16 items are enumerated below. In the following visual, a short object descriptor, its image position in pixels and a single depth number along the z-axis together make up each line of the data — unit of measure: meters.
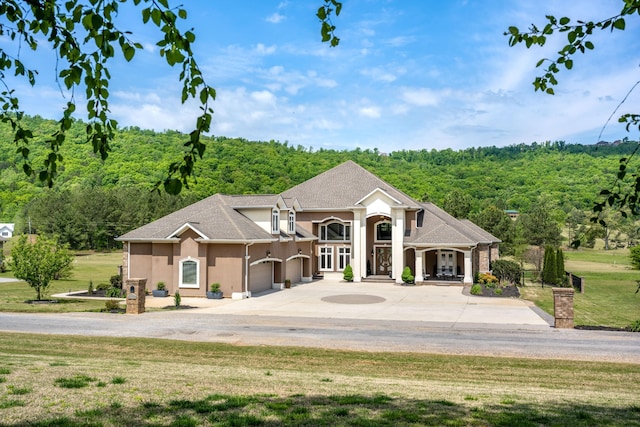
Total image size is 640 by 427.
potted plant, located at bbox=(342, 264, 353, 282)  39.25
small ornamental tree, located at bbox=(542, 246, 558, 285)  39.25
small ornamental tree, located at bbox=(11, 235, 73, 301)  26.23
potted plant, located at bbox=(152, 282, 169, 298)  29.52
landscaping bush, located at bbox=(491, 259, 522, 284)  38.09
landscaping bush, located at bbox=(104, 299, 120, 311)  23.66
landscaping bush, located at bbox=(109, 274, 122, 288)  31.86
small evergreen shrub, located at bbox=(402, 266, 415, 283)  37.53
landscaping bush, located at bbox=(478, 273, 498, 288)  34.61
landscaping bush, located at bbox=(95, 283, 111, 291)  31.95
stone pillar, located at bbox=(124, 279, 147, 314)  22.89
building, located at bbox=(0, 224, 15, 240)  89.81
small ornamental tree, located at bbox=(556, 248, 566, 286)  38.91
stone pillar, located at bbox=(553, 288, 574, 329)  19.44
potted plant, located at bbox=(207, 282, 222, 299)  28.71
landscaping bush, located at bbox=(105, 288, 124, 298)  29.80
